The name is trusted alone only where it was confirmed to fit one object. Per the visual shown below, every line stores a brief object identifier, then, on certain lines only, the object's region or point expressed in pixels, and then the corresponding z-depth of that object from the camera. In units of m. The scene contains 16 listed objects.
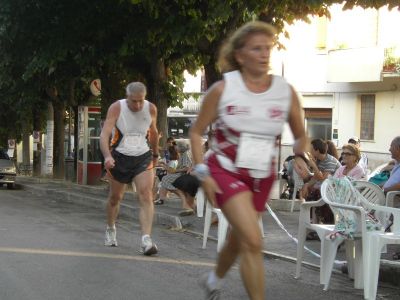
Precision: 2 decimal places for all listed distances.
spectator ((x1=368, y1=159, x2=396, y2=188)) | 9.18
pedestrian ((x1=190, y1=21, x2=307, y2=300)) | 4.09
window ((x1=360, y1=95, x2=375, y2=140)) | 24.66
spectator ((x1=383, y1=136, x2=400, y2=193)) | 7.67
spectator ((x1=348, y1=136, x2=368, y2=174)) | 11.88
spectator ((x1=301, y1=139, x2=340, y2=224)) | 8.89
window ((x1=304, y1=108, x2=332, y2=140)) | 26.55
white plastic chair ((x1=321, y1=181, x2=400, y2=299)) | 5.56
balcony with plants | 22.99
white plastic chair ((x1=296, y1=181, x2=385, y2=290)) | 6.21
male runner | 7.46
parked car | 22.94
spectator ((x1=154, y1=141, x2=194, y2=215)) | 13.14
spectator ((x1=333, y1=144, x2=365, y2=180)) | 8.29
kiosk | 20.33
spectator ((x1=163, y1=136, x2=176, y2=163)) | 16.96
